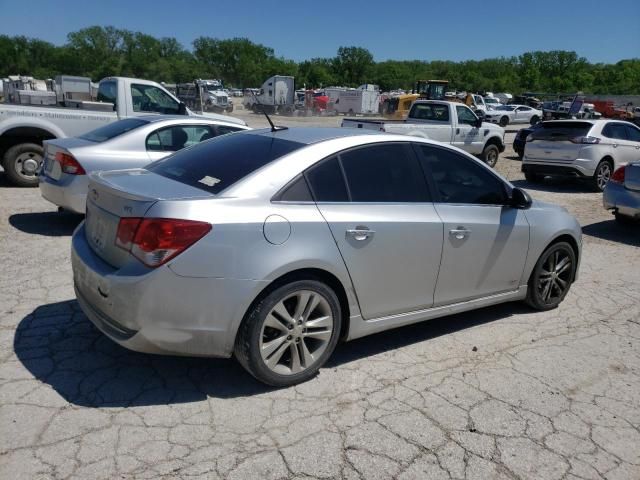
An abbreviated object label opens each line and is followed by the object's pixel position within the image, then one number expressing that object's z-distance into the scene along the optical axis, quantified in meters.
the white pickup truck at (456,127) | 13.66
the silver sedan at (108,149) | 6.14
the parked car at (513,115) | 39.97
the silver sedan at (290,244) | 2.95
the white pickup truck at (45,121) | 8.55
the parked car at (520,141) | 17.09
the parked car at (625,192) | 7.82
